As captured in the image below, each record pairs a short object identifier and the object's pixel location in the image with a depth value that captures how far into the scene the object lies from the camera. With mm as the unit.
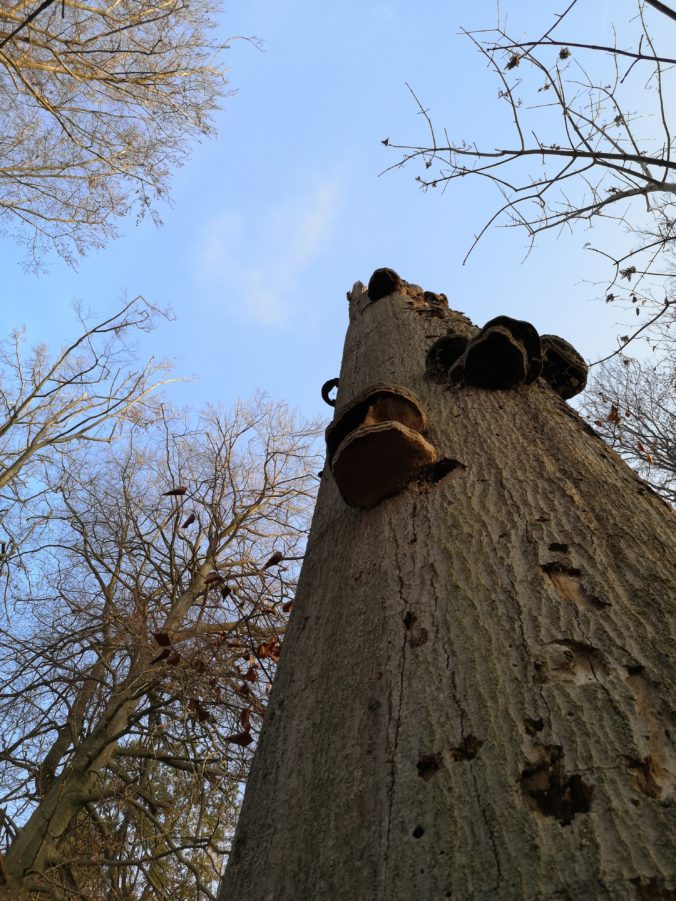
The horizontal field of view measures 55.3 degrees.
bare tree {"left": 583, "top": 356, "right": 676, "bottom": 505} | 9734
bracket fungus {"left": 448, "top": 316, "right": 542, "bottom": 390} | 1977
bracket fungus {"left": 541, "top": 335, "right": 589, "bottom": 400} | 2449
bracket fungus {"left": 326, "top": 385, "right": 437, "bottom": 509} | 1584
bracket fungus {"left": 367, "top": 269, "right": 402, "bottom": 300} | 3619
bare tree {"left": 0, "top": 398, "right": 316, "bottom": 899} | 4961
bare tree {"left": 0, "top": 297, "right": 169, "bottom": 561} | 6281
